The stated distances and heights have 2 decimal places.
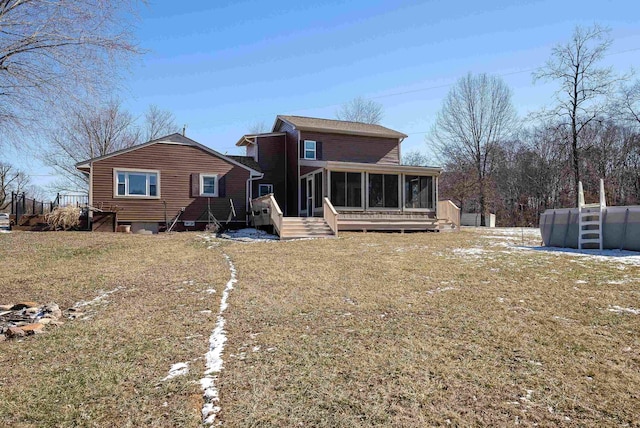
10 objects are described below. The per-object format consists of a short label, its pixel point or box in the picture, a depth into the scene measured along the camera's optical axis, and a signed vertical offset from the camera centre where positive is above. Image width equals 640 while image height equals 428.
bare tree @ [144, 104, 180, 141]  36.47 +8.22
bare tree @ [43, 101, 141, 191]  30.62 +5.40
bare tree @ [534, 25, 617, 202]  24.73 +7.23
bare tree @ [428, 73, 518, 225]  33.81 +6.55
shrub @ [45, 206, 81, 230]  15.91 -0.05
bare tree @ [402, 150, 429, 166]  46.88 +6.47
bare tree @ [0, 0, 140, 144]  6.37 +2.83
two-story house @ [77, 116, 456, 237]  17.50 +1.32
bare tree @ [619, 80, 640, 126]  28.02 +7.44
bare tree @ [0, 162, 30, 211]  40.47 +3.83
